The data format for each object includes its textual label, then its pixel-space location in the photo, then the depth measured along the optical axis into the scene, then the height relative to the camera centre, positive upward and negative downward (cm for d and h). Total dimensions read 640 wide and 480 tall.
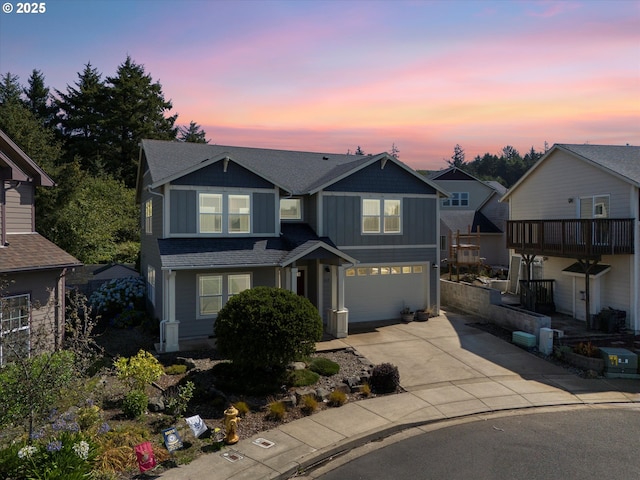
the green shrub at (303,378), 1254 -399
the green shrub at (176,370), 1346 -397
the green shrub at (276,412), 1077 -415
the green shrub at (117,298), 2016 -290
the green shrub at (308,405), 1127 -420
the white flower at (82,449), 772 -357
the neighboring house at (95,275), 2202 -219
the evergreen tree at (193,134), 5947 +1269
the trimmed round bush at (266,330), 1188 -254
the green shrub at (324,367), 1352 -396
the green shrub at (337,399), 1179 -421
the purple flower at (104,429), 888 -372
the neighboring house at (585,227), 1834 +10
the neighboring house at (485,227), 3656 +25
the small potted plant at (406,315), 2040 -367
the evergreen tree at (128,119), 4362 +1073
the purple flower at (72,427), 845 -353
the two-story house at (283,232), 1688 -7
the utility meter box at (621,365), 1435 -411
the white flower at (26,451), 746 -350
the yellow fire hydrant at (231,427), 949 -396
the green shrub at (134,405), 1027 -379
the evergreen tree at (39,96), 4575 +1324
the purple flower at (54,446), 748 -342
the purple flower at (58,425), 847 -349
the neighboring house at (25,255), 1296 -68
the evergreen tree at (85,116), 4319 +1086
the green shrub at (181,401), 1038 -386
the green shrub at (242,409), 1079 -407
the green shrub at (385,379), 1284 -406
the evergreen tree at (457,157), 13477 +2189
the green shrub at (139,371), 1098 -327
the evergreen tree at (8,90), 3772 +1145
